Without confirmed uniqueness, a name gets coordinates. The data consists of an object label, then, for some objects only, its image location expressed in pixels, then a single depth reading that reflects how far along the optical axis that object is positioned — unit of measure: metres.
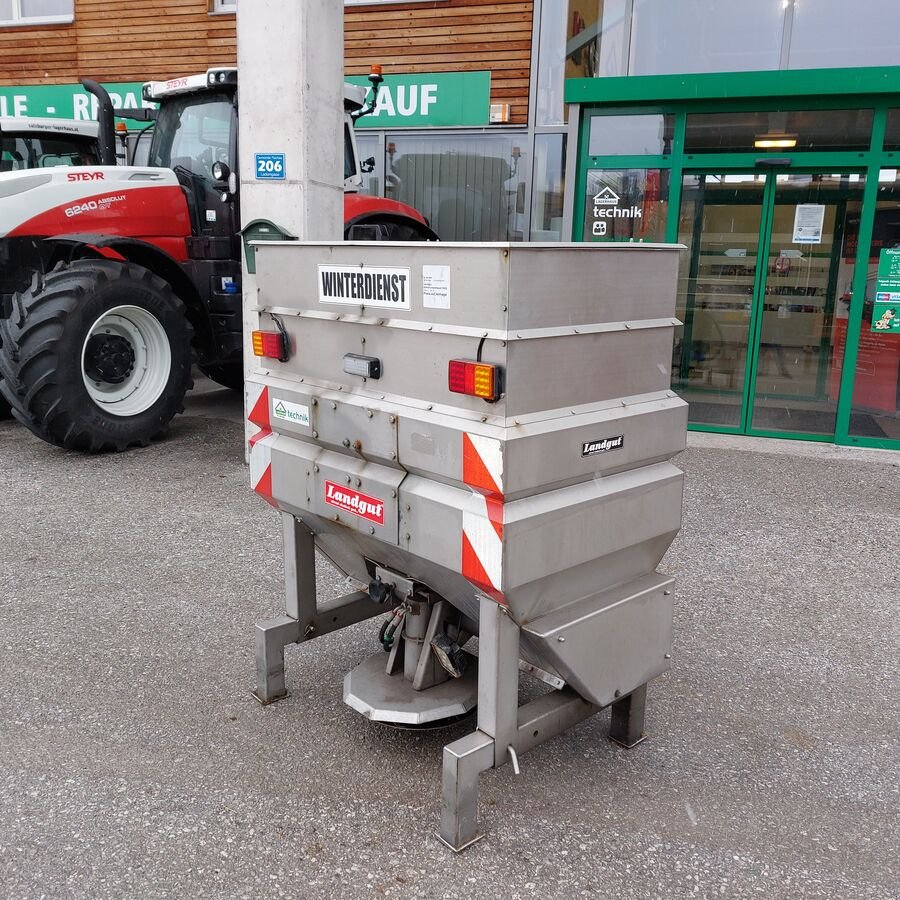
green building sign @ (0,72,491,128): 10.38
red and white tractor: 6.66
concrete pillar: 5.91
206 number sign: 6.16
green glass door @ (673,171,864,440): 7.64
